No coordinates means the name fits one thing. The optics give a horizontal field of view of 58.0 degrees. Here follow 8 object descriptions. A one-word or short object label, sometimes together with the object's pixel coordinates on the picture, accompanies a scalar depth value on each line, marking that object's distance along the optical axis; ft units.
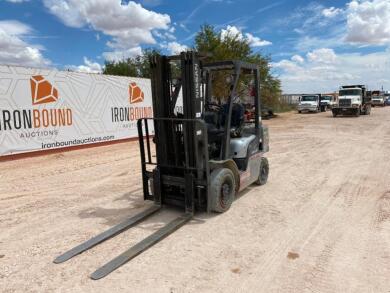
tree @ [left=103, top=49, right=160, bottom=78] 145.48
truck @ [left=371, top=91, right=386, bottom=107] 187.21
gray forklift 17.88
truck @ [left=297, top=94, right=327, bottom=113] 130.62
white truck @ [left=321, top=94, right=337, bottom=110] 141.86
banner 37.99
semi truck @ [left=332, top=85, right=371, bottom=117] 103.14
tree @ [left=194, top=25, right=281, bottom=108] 94.99
